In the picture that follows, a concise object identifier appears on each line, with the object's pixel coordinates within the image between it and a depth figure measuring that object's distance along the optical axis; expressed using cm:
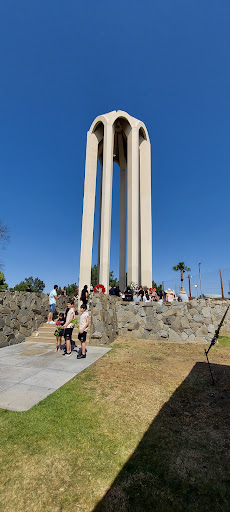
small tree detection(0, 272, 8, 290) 3902
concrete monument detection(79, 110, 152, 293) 2301
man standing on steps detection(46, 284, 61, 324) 1262
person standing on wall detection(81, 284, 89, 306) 1374
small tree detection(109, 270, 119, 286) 5708
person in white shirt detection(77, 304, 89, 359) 773
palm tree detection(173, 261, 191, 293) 6166
